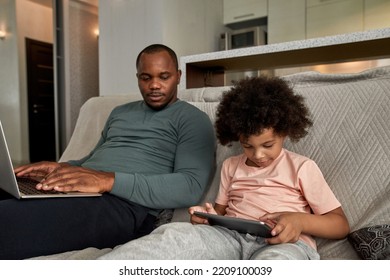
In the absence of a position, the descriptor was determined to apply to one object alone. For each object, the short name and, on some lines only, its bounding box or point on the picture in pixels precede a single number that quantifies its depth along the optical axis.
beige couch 0.73
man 0.71
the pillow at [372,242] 0.65
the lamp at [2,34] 4.23
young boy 0.64
